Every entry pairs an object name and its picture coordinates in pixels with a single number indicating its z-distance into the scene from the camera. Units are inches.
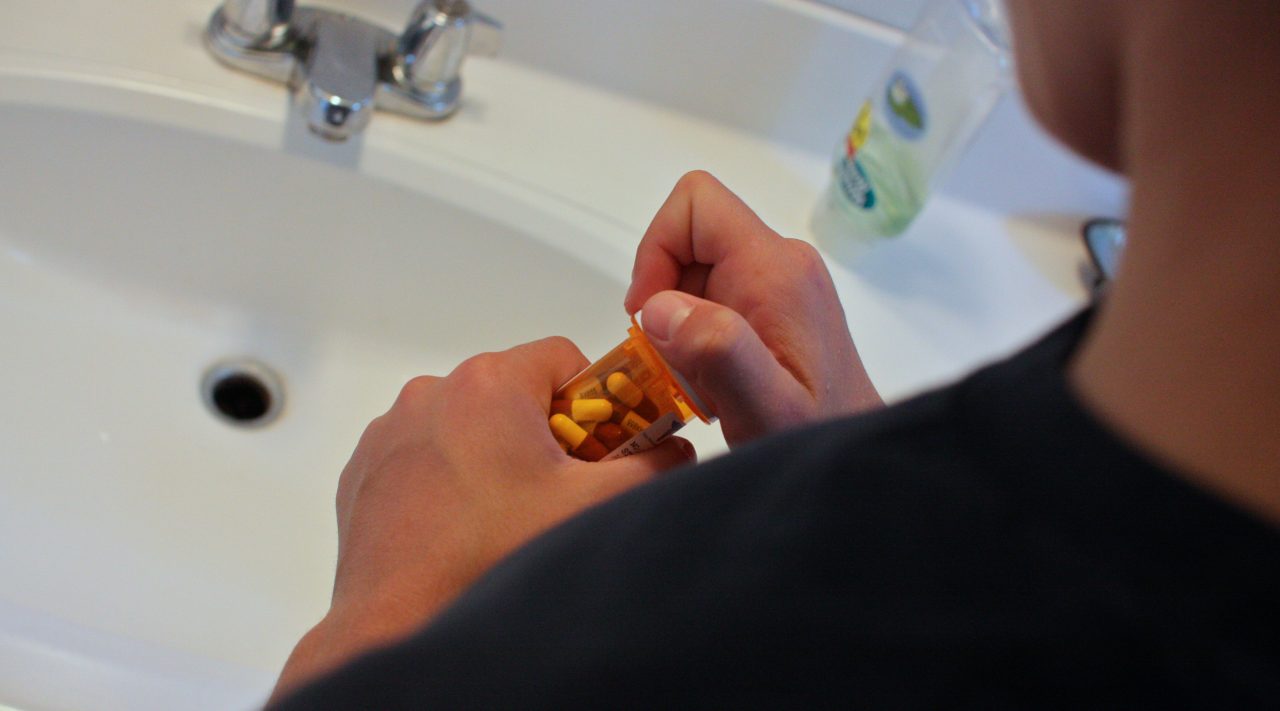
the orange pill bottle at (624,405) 14.1
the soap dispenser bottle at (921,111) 22.8
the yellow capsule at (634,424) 14.8
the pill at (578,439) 15.1
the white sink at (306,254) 21.1
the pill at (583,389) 15.1
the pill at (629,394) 14.6
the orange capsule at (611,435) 15.2
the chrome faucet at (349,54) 21.2
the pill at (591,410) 14.9
